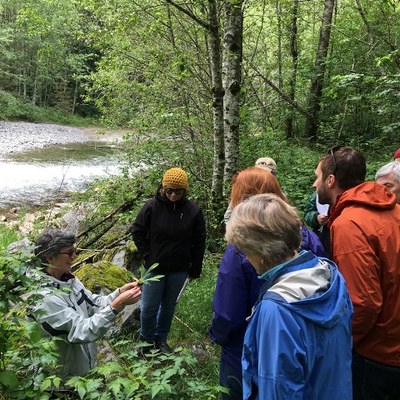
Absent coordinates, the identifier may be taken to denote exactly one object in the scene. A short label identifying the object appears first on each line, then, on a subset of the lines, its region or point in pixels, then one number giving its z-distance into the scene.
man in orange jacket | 2.16
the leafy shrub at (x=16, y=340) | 1.88
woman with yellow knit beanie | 4.26
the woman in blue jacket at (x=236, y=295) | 2.29
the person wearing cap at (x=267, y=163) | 5.06
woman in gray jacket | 2.52
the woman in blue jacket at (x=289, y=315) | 1.52
